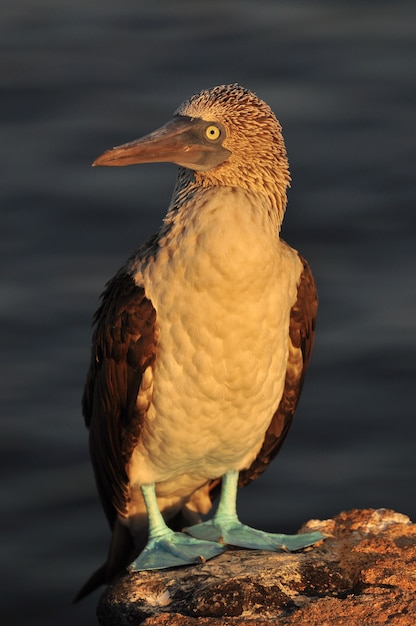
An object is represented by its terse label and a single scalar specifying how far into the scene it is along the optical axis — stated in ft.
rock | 38.37
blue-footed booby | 41.93
